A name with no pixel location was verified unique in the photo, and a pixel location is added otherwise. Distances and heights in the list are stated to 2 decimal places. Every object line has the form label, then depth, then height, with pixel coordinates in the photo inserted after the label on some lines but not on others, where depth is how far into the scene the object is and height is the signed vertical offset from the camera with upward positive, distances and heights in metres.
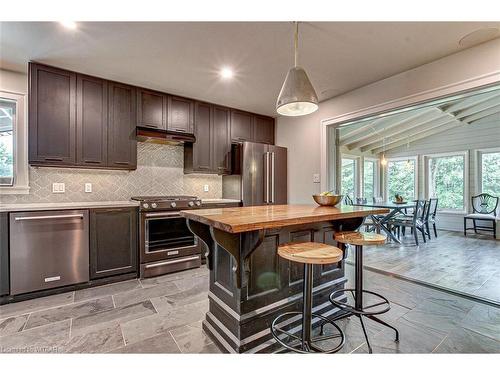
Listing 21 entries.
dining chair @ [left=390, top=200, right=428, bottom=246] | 4.70 -0.68
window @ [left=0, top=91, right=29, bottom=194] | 2.85 +0.53
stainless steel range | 2.99 -0.67
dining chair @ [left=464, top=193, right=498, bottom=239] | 5.41 -0.58
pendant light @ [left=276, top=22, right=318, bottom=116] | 1.82 +0.74
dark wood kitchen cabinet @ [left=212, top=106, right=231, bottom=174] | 3.92 +0.77
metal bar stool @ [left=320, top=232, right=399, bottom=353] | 1.73 -0.51
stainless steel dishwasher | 2.37 -0.65
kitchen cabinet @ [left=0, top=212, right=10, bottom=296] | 2.32 -0.65
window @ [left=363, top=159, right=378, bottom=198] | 7.88 +0.29
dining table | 4.84 -0.67
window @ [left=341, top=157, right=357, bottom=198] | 7.49 +0.30
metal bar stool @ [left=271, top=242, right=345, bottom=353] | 1.37 -0.42
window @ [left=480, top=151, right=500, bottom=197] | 5.78 +0.34
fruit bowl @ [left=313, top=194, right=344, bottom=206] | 2.20 -0.12
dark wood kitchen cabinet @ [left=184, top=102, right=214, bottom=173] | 3.72 +0.64
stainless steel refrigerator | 3.81 +0.18
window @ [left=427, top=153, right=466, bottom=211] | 6.38 +0.18
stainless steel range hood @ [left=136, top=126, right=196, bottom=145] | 3.20 +0.70
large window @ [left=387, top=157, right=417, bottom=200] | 7.30 +0.29
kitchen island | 1.49 -0.62
